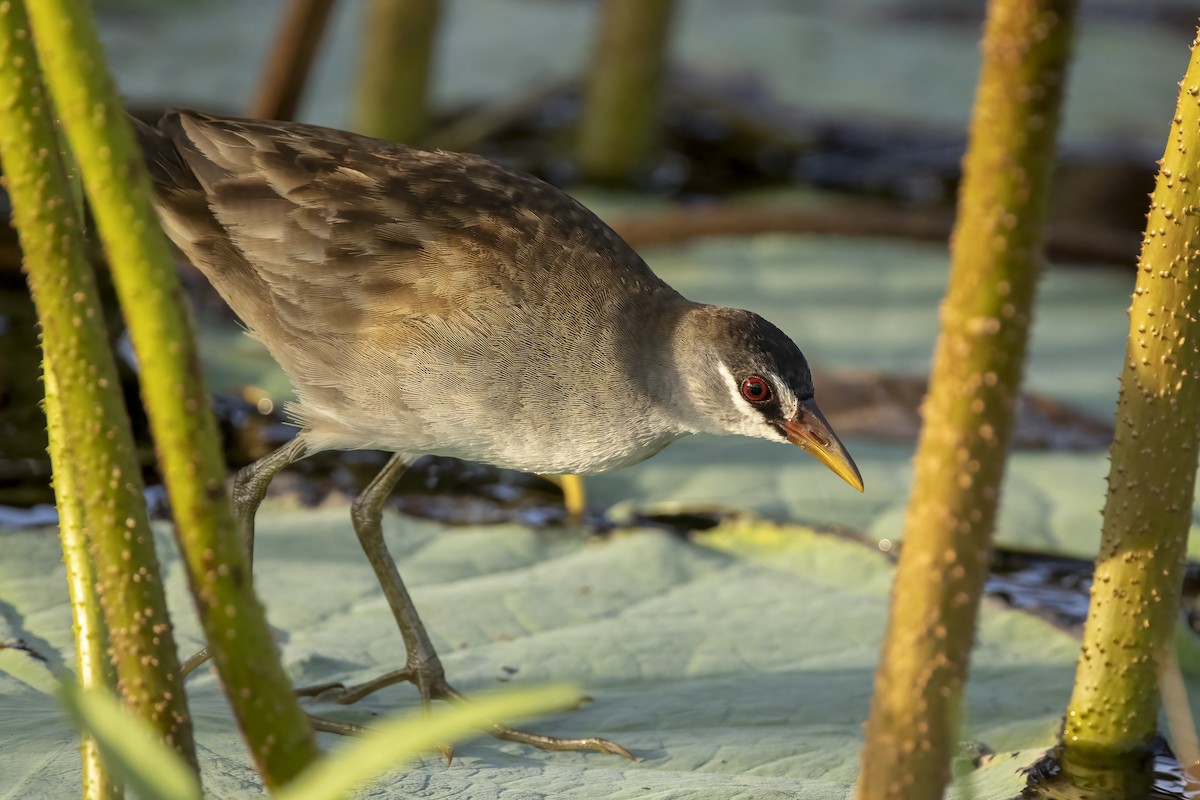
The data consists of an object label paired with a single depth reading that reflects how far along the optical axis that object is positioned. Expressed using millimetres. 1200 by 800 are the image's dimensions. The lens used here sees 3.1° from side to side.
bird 4758
